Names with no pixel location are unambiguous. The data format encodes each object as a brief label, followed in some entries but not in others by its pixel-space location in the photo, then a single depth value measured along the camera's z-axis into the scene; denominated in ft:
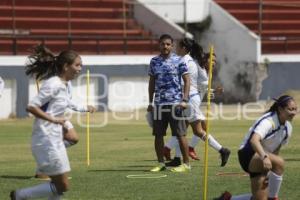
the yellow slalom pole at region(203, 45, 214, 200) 64.89
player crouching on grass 58.92
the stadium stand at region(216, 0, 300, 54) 218.65
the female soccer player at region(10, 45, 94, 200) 57.14
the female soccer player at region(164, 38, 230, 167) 90.30
